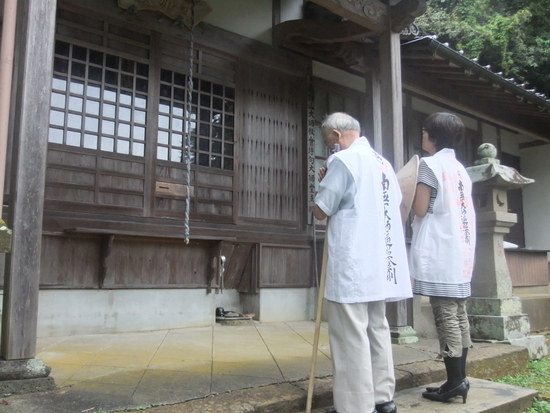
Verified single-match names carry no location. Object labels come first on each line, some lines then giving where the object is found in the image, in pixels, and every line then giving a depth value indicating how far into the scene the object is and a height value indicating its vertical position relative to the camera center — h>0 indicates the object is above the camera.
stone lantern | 5.36 -0.02
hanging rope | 5.73 +1.68
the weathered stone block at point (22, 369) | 2.87 -0.65
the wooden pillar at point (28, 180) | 2.94 +0.54
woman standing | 3.27 +0.14
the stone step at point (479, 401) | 3.27 -1.00
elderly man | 2.71 -0.03
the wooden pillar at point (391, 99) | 5.41 +1.94
